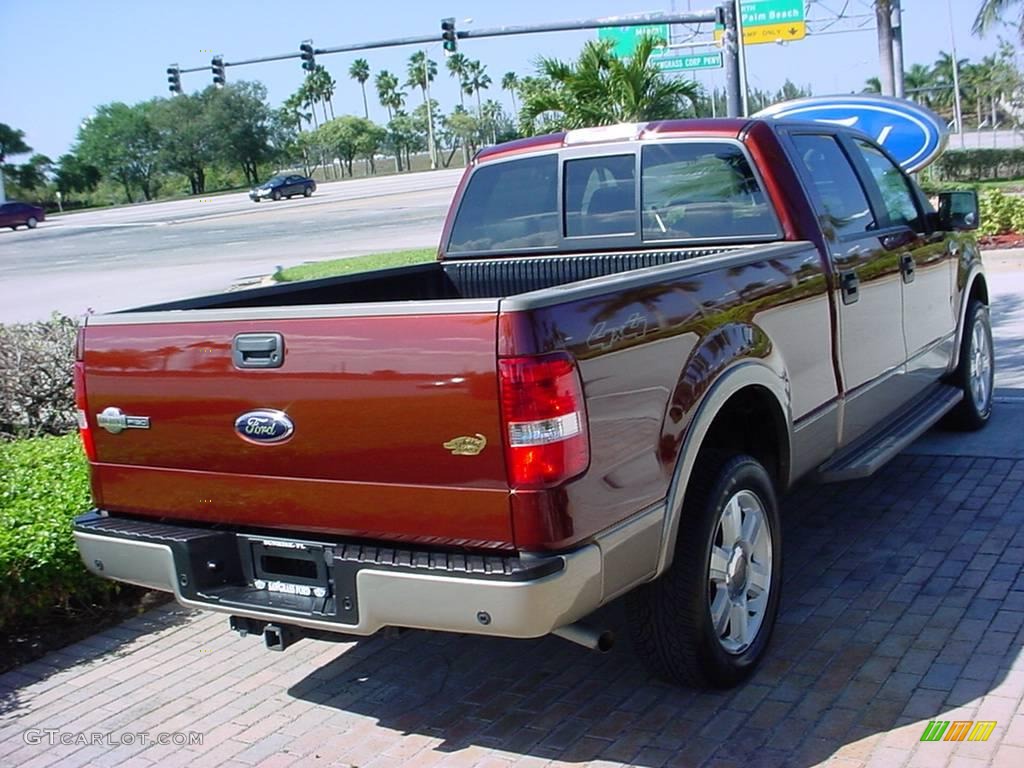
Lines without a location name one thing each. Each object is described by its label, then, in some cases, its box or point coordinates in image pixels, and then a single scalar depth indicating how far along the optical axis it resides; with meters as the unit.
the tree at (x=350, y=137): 97.22
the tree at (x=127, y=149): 89.44
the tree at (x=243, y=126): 89.50
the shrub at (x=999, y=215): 16.09
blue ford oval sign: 13.15
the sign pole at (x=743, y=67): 30.73
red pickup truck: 3.09
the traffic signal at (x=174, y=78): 34.84
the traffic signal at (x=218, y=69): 33.12
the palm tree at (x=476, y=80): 117.94
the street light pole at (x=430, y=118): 93.81
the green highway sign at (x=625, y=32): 24.46
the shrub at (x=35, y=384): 7.74
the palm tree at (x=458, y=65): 115.25
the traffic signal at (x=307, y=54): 31.06
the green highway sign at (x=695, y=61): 36.06
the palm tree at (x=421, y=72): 110.12
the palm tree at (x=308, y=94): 115.06
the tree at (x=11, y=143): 83.81
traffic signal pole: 22.66
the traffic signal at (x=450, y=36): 29.00
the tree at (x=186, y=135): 88.81
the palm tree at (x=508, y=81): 110.94
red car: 52.78
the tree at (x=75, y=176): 88.81
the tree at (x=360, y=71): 118.26
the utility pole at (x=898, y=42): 24.80
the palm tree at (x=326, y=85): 115.06
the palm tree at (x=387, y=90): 115.69
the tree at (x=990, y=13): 31.90
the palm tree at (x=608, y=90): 17.56
